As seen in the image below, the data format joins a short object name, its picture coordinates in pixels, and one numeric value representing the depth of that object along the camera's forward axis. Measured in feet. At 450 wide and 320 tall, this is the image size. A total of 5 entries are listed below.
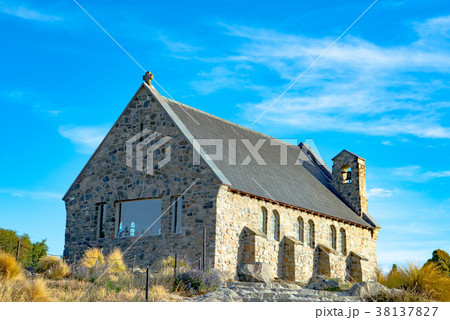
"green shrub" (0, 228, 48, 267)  130.11
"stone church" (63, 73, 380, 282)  83.20
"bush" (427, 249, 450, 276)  141.08
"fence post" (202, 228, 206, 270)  72.51
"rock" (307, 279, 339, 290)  72.95
